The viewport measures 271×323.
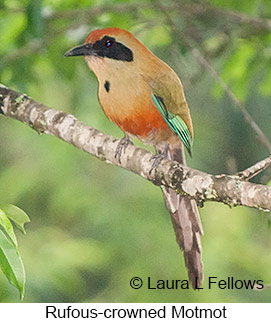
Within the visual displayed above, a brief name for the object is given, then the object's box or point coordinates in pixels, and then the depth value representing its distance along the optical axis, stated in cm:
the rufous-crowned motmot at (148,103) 846
